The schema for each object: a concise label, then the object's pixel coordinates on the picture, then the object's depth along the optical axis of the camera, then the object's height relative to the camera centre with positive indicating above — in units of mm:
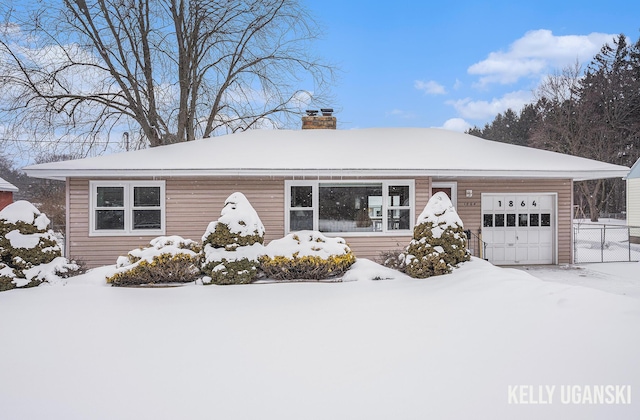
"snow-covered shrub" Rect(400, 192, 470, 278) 7535 -634
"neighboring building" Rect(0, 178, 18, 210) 22458 +1161
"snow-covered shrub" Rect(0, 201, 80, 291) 7199 -769
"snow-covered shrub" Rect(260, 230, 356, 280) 7746 -993
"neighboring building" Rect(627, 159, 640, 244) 18097 +757
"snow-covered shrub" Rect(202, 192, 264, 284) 7445 -738
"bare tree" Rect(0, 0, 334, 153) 14773 +6257
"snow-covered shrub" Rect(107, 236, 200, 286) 7457 -1088
